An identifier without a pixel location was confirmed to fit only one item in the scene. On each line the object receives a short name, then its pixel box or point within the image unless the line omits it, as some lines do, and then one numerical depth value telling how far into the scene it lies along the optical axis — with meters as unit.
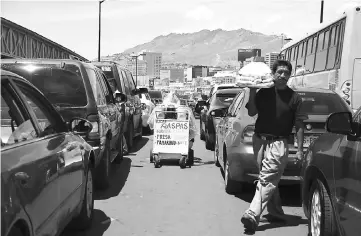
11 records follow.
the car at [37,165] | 2.94
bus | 12.93
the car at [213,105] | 12.75
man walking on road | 5.50
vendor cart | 10.16
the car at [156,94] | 29.85
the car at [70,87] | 6.80
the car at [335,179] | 3.67
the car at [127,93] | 12.09
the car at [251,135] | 6.46
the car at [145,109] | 17.17
